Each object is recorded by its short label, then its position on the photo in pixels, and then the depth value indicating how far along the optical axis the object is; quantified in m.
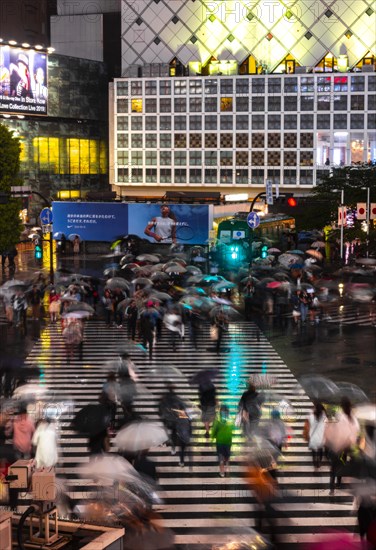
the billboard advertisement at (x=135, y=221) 60.62
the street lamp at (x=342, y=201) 57.03
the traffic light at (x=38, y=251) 46.62
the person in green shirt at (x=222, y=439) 16.81
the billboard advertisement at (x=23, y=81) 70.25
